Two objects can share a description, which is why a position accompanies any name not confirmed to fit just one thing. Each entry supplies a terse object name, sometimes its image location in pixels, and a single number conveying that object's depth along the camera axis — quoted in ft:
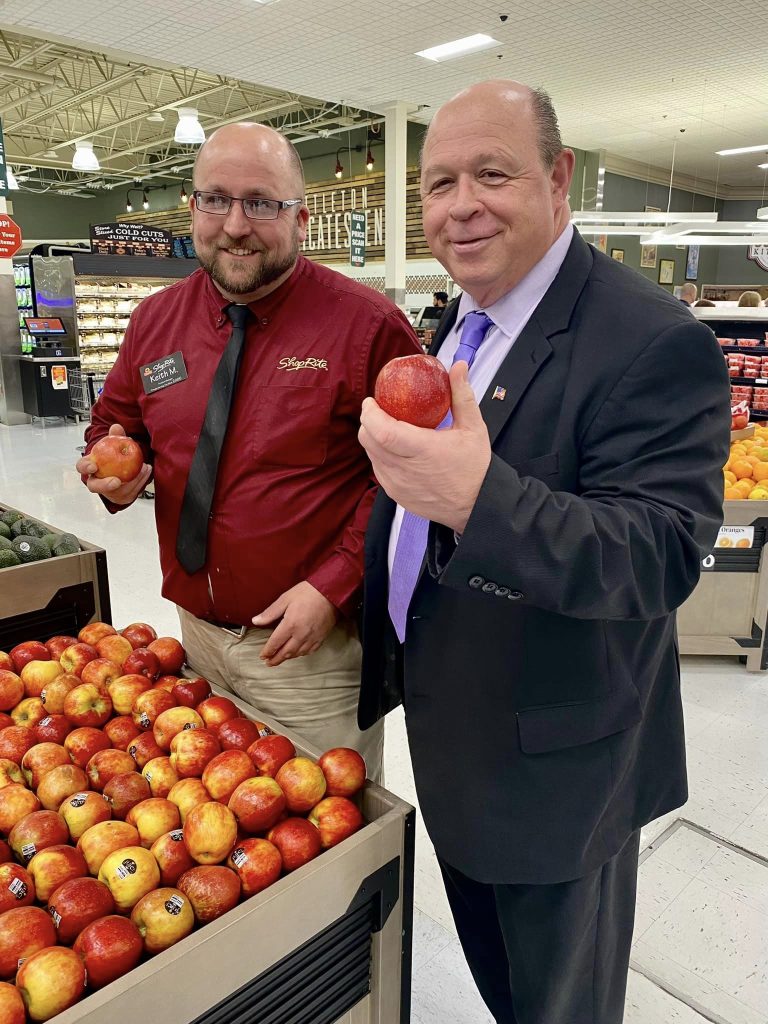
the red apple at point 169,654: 5.99
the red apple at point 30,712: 5.38
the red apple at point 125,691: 5.34
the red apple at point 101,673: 5.57
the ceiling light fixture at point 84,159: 37.45
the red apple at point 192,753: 4.60
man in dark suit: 2.96
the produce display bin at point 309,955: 3.25
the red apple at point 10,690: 5.51
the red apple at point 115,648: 5.97
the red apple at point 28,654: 6.09
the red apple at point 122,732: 5.06
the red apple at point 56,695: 5.37
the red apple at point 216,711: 5.09
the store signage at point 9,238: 31.22
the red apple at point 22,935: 3.35
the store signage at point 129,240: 38.86
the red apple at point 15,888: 3.63
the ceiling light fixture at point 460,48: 27.50
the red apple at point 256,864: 3.82
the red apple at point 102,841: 3.96
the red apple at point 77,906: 3.55
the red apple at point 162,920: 3.54
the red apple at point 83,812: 4.21
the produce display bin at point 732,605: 12.47
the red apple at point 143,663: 5.72
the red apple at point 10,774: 4.58
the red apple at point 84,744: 4.86
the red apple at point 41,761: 4.66
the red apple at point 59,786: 4.42
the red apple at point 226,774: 4.35
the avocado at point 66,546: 8.28
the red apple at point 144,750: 4.84
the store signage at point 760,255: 33.27
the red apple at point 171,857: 3.92
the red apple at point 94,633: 6.26
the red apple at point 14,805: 4.27
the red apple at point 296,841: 3.97
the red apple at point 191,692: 5.40
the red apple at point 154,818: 4.13
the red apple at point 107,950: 3.32
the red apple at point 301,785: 4.30
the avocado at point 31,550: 8.03
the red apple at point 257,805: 4.14
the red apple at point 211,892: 3.69
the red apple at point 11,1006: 3.05
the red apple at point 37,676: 5.72
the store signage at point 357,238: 40.75
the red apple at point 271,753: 4.54
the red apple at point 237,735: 4.85
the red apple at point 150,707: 5.18
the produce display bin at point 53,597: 7.61
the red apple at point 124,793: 4.37
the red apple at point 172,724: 4.94
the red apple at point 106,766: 4.65
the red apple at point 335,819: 4.19
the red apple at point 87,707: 5.20
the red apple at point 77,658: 5.83
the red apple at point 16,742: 4.90
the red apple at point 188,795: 4.31
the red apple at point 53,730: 5.04
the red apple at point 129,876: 3.74
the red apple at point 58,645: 6.17
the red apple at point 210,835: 3.95
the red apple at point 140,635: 6.34
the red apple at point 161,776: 4.56
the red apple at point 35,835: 4.04
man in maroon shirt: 5.84
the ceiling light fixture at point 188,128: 30.42
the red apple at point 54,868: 3.78
